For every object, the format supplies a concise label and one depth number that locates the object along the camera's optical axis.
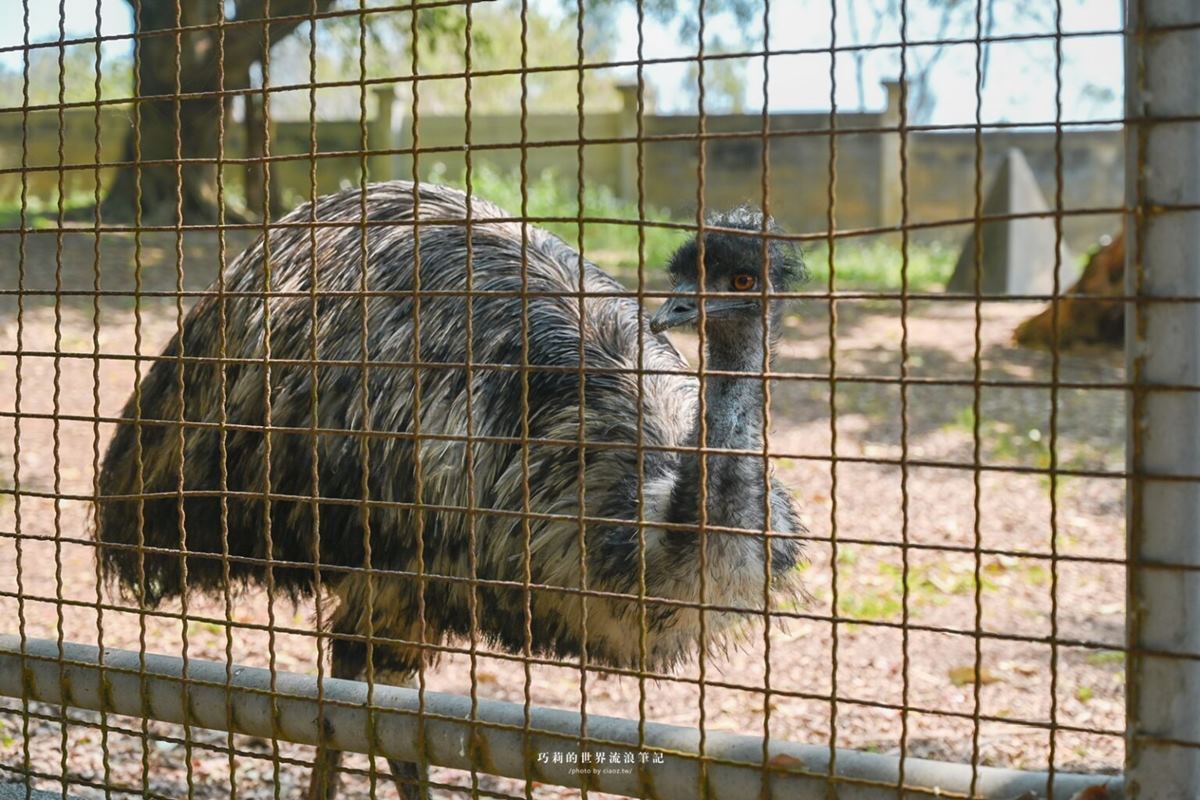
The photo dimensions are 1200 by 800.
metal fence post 1.77
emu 3.22
